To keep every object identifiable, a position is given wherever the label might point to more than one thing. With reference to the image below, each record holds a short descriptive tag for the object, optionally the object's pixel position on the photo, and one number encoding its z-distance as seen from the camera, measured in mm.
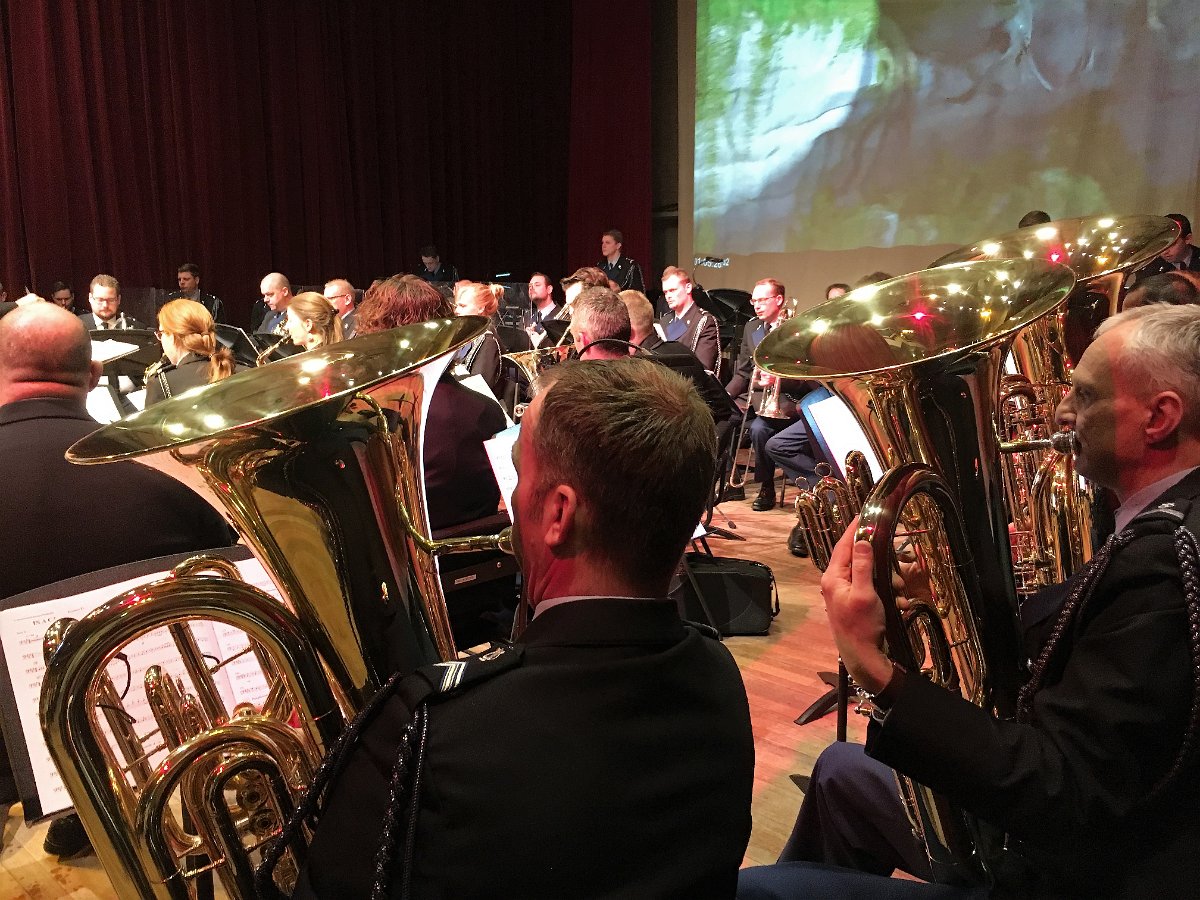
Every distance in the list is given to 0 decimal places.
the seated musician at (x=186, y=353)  3631
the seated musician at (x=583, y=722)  851
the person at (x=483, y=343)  4703
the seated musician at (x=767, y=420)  5145
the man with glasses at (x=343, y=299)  5895
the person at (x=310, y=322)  3969
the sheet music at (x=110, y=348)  4066
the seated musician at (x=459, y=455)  2662
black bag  3693
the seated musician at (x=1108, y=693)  1058
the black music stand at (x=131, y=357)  4227
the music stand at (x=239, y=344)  4523
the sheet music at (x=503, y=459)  2508
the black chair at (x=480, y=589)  2641
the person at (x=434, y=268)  10094
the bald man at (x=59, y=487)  1958
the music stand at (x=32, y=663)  1536
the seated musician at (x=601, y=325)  3230
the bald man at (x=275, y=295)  6867
